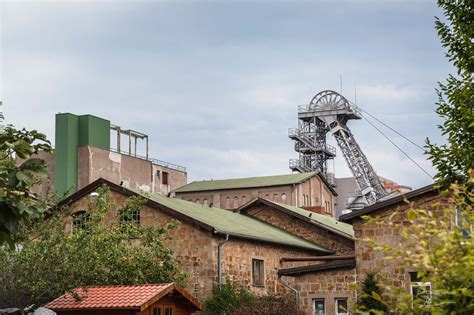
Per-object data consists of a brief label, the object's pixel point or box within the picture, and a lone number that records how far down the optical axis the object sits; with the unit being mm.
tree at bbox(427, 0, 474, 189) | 21750
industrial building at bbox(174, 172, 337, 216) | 82625
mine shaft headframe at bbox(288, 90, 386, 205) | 105312
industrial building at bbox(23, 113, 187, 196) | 79000
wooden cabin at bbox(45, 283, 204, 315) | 25047
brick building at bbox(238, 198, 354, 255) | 44625
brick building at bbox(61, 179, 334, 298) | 34844
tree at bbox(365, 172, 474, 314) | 9586
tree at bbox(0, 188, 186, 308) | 27000
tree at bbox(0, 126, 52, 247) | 12414
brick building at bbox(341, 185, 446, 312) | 30844
